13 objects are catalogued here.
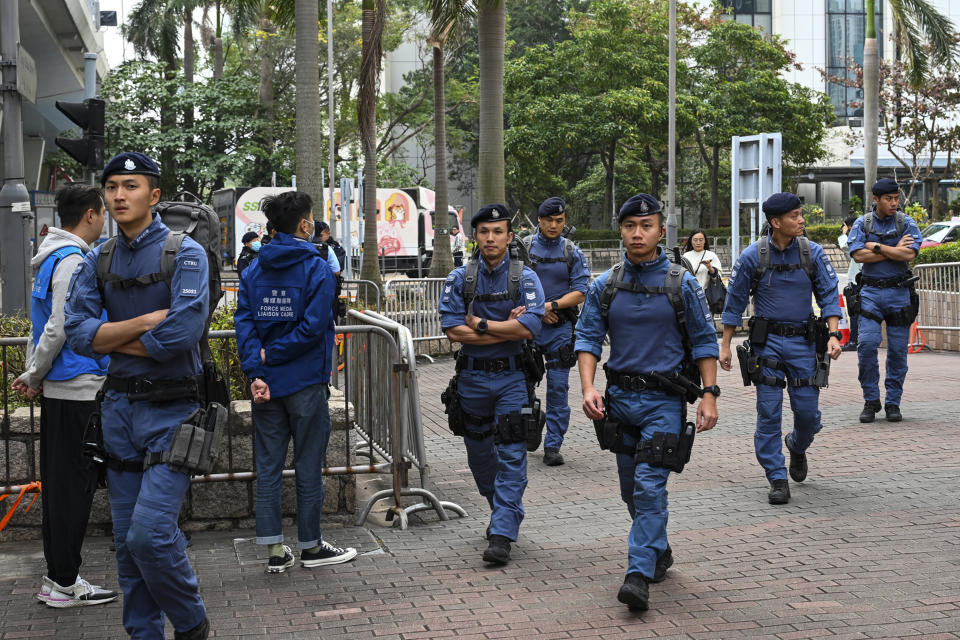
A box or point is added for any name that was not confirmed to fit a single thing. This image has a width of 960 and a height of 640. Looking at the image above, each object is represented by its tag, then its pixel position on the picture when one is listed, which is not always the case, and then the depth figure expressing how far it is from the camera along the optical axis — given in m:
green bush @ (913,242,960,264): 19.45
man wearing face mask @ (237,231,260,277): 15.15
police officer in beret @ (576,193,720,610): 5.59
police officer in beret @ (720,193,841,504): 7.59
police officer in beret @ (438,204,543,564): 6.30
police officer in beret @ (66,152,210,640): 4.46
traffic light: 11.52
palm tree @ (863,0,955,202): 25.11
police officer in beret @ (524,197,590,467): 8.91
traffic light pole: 11.54
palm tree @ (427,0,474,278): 17.30
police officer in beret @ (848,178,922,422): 10.38
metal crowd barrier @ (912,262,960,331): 16.39
